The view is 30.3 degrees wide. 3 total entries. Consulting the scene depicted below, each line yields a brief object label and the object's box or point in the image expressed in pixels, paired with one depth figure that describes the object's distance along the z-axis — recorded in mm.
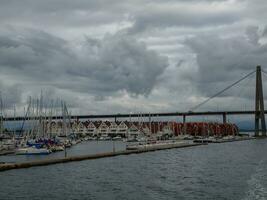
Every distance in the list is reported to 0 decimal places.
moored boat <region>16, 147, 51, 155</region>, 70688
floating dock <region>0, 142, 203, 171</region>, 47938
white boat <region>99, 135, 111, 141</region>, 155525
